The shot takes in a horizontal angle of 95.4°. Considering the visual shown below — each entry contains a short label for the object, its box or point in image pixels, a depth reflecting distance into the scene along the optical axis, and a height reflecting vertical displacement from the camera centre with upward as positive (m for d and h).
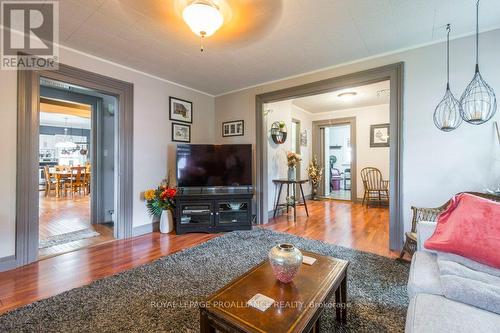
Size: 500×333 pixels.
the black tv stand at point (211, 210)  3.33 -0.66
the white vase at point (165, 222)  3.36 -0.82
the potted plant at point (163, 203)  3.32 -0.54
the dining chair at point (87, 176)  6.91 -0.28
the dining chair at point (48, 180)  6.67 -0.41
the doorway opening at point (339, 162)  7.84 +0.16
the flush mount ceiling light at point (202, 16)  1.61 +1.10
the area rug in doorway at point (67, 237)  2.89 -0.97
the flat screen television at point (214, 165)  3.50 +0.03
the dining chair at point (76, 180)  6.69 -0.39
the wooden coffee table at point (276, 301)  0.93 -0.63
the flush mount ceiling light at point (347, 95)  4.43 +1.44
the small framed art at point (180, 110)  3.70 +0.96
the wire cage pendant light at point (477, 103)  1.83 +0.54
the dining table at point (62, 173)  6.49 -0.18
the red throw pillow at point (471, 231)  1.20 -0.37
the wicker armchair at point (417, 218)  2.10 -0.49
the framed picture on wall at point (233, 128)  4.07 +0.71
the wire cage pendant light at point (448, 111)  2.26 +0.56
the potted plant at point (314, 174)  5.70 -0.19
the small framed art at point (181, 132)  3.75 +0.58
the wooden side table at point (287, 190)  4.07 -0.48
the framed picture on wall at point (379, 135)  5.30 +0.74
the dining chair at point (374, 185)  5.07 -0.43
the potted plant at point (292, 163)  4.24 +0.07
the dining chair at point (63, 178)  6.71 -0.33
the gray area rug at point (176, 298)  1.43 -0.98
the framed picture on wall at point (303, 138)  5.73 +0.72
